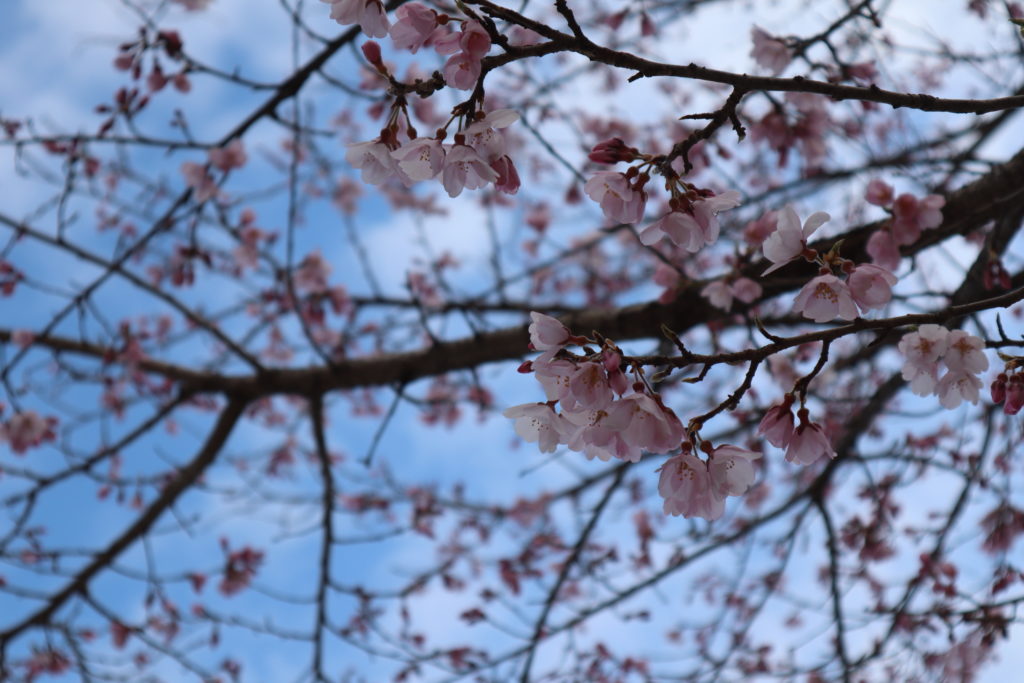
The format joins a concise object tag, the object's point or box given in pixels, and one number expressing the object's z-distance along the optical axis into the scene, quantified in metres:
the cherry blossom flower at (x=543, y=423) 0.92
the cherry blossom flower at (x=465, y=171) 0.90
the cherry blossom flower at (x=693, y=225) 0.92
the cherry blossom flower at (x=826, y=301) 0.92
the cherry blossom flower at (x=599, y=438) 0.89
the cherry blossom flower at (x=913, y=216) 1.08
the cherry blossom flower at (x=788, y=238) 0.93
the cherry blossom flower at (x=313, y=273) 3.57
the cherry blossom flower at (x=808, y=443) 0.92
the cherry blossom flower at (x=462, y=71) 0.89
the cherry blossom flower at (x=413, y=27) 0.90
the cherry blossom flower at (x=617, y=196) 0.92
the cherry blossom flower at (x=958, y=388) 0.98
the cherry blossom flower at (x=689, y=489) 0.91
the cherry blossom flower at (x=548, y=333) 0.90
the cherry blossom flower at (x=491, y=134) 0.90
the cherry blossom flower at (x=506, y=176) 0.92
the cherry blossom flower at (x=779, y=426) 0.92
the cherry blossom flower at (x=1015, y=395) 0.92
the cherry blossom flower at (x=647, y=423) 0.88
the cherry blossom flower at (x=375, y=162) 0.93
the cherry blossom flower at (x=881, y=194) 1.09
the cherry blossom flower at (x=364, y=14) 0.92
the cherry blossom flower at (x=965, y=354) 0.97
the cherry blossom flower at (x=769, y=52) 1.23
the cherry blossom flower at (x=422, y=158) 0.91
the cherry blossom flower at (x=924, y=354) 0.96
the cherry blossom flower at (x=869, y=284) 0.92
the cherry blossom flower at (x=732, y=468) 0.91
